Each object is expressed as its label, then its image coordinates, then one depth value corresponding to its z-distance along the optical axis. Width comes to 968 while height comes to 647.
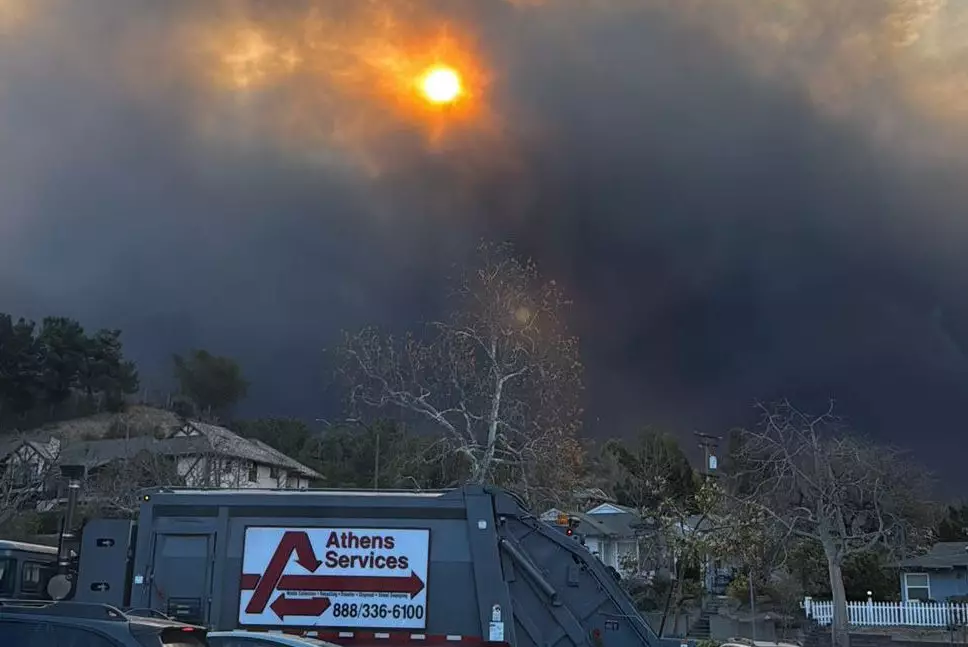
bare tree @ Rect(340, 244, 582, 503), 30.05
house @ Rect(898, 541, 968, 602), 46.41
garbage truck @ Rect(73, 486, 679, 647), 13.03
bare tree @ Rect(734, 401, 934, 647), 32.09
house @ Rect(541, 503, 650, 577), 54.10
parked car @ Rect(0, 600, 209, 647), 6.70
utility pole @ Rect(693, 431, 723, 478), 66.81
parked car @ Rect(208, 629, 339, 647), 9.48
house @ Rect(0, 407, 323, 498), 47.16
